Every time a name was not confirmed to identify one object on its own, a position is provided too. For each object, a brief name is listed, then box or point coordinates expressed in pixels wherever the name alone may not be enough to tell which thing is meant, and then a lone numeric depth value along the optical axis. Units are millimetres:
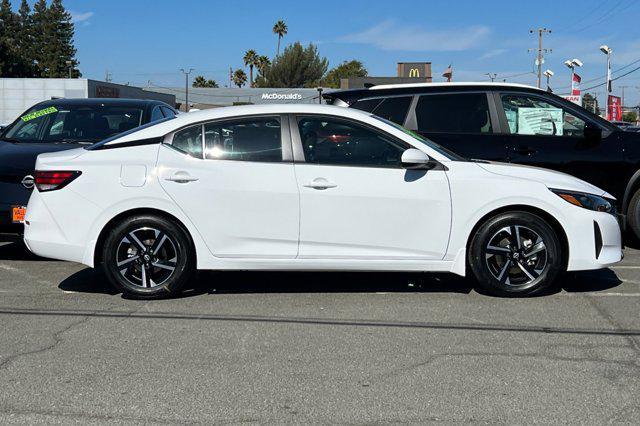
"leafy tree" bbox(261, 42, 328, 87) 96688
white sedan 5879
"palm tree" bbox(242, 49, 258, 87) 110688
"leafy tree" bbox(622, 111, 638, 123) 119125
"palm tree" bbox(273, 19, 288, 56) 111125
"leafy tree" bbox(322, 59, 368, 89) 112562
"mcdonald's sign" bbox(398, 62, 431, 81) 59656
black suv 7879
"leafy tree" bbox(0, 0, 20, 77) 94062
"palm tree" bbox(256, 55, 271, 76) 109000
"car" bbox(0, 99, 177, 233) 7875
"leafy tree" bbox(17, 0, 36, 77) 99312
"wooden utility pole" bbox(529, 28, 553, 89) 69438
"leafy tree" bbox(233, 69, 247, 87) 115500
